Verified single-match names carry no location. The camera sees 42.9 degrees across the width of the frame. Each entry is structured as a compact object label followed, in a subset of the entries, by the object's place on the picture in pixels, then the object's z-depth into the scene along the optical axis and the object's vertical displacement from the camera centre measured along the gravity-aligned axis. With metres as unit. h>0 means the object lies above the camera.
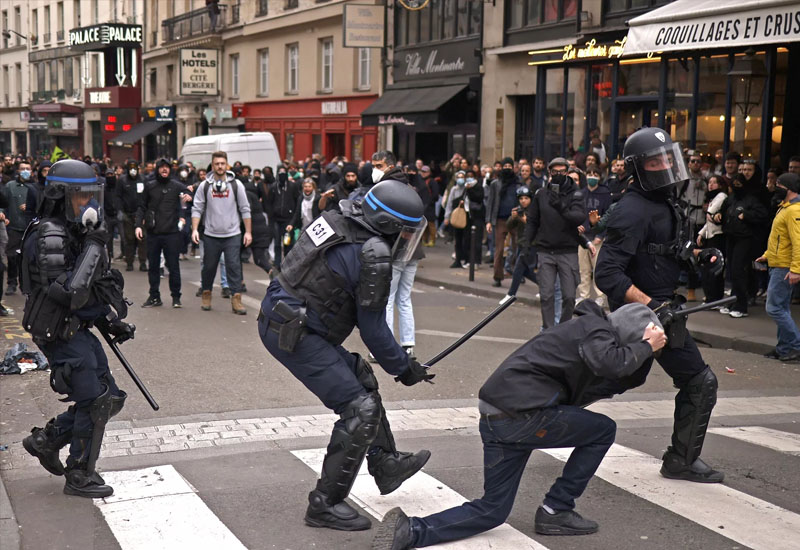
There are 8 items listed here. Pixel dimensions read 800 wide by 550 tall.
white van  25.25 -0.57
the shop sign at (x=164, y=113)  41.78 +0.44
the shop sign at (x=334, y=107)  29.84 +0.56
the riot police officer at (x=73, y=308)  5.36 -0.98
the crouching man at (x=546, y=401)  4.53 -1.23
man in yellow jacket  10.04 -1.30
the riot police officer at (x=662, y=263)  5.72 -0.74
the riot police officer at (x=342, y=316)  4.95 -0.93
